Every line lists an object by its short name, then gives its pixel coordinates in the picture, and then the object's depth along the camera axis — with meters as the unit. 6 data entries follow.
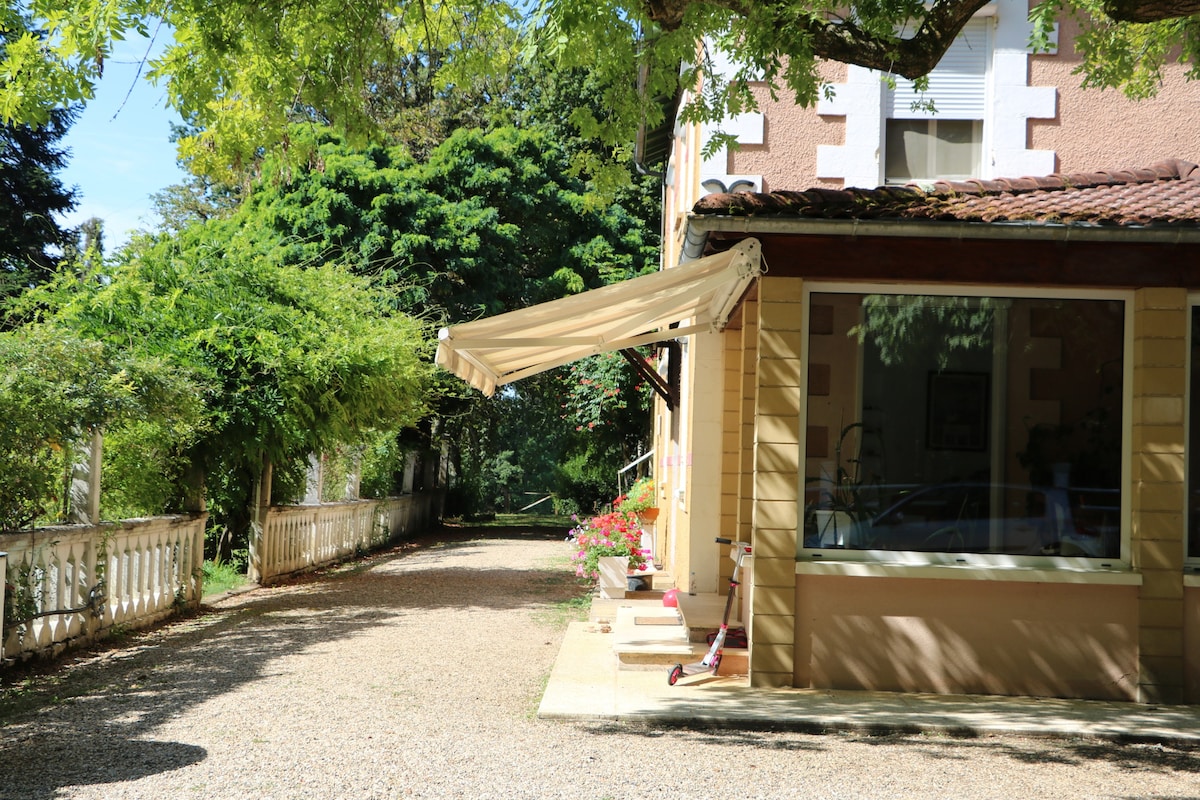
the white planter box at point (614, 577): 12.16
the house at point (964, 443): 7.53
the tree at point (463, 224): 23.59
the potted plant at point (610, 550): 12.19
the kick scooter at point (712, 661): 7.58
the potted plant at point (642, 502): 15.52
